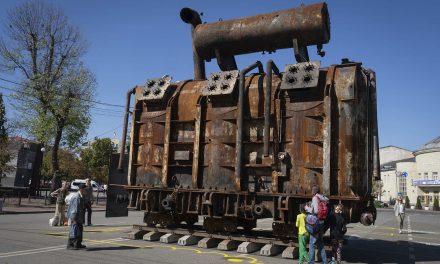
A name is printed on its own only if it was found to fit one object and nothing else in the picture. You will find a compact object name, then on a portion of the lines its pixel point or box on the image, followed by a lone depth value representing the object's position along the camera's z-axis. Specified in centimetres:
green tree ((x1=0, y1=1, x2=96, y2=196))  2903
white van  5012
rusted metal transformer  955
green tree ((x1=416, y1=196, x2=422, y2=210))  6570
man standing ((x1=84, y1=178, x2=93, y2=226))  1518
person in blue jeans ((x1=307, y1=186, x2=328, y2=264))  828
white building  7262
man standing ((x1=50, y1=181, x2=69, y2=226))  1512
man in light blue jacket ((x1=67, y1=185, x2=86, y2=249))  984
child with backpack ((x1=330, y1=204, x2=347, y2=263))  878
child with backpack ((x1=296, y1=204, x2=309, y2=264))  854
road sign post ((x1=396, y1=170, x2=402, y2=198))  7880
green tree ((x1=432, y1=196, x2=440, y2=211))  6400
